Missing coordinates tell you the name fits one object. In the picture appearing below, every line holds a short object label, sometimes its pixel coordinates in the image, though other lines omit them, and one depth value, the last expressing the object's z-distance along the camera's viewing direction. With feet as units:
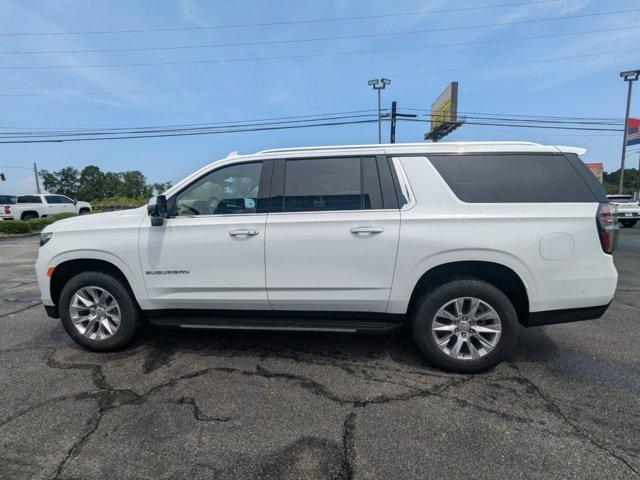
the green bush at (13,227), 56.93
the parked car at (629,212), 55.98
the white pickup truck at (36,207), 72.45
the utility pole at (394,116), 81.92
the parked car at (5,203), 71.72
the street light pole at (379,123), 85.08
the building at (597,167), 161.80
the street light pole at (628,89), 92.63
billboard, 84.38
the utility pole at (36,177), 174.50
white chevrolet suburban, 10.19
